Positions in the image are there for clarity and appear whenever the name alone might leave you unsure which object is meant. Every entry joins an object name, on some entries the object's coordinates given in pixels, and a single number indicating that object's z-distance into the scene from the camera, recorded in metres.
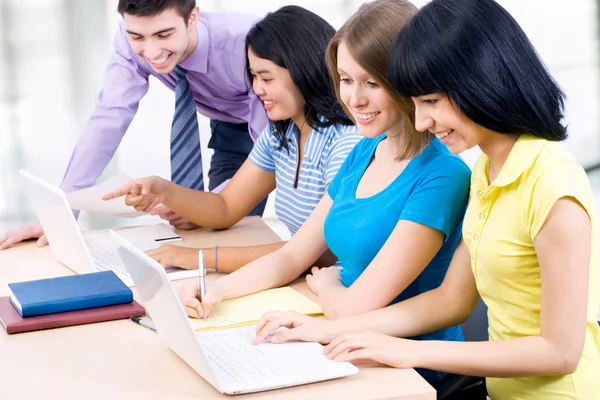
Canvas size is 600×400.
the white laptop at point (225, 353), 2.32
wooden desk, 2.33
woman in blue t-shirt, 2.65
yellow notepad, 2.64
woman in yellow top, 2.38
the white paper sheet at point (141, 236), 3.25
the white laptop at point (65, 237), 2.92
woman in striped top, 3.08
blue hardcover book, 2.66
